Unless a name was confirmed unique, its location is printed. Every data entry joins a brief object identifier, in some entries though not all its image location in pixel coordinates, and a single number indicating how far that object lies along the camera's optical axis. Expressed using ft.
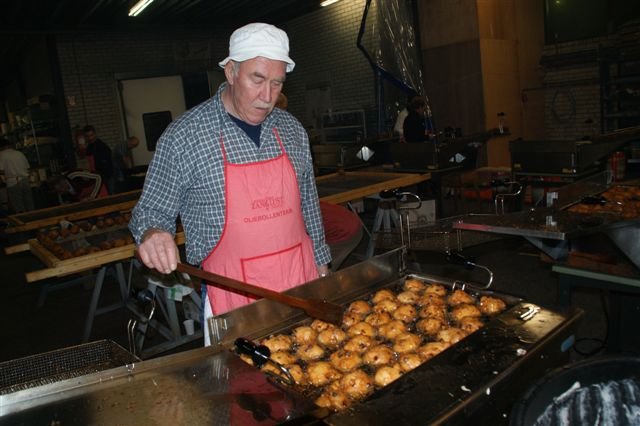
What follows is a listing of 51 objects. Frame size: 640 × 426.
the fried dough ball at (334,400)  5.02
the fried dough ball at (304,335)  6.25
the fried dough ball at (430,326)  6.39
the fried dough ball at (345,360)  5.78
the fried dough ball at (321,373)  5.56
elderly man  6.63
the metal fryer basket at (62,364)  6.26
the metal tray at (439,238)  12.74
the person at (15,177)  33.35
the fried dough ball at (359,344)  6.16
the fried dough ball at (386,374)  5.44
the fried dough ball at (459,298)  6.80
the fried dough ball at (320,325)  6.43
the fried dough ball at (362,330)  6.45
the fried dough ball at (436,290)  7.10
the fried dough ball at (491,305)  6.48
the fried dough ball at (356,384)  5.24
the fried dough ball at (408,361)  5.63
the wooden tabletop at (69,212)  17.06
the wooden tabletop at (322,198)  12.01
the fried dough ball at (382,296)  7.11
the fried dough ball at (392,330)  6.41
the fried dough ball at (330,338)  6.34
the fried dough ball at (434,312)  6.60
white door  36.81
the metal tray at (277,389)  4.19
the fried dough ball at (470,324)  6.09
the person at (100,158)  27.66
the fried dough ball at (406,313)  6.73
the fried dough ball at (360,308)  6.86
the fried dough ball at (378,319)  6.59
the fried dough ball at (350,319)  6.66
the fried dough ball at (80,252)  12.96
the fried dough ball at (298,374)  5.58
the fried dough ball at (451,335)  6.04
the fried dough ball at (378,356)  5.83
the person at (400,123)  26.91
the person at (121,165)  29.01
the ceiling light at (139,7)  30.12
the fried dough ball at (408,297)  7.08
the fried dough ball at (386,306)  6.89
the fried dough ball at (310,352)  6.06
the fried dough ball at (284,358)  5.73
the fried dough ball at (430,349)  5.79
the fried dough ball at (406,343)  6.04
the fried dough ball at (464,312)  6.44
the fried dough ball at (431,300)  6.87
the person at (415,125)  25.11
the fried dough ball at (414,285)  7.39
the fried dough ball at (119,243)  13.76
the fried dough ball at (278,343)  5.94
